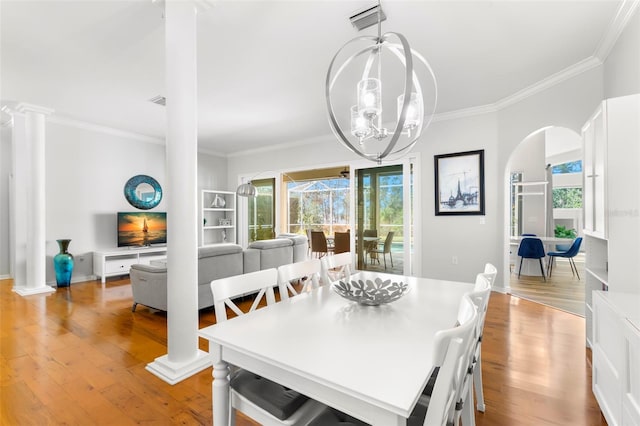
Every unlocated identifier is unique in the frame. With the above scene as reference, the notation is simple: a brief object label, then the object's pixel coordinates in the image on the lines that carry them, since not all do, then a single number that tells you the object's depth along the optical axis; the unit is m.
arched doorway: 4.16
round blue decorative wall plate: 5.72
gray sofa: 3.32
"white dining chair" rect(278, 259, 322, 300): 1.88
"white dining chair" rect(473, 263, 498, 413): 1.77
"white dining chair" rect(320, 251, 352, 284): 2.33
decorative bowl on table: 1.58
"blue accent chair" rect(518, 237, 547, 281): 5.08
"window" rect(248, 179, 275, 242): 7.19
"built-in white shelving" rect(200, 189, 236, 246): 6.96
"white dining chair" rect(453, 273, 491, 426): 1.23
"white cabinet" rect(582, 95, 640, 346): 1.93
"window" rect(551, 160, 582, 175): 9.48
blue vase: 4.63
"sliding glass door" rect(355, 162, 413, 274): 5.01
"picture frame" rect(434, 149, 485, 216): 4.39
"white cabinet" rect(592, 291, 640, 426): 1.35
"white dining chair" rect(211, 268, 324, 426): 1.15
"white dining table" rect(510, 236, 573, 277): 5.42
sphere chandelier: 1.69
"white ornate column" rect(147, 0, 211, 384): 2.21
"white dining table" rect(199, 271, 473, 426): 0.87
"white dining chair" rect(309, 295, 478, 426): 0.84
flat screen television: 5.43
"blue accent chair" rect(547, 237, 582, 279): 5.19
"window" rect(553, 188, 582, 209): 9.23
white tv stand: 5.04
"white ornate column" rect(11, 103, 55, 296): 4.41
